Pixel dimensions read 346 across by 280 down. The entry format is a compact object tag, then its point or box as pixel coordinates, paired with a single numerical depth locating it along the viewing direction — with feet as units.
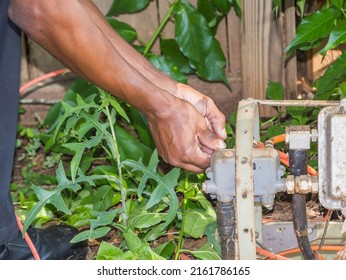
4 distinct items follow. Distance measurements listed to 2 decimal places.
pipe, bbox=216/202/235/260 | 7.96
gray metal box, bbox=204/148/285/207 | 7.78
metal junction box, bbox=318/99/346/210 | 7.54
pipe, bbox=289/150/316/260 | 8.16
